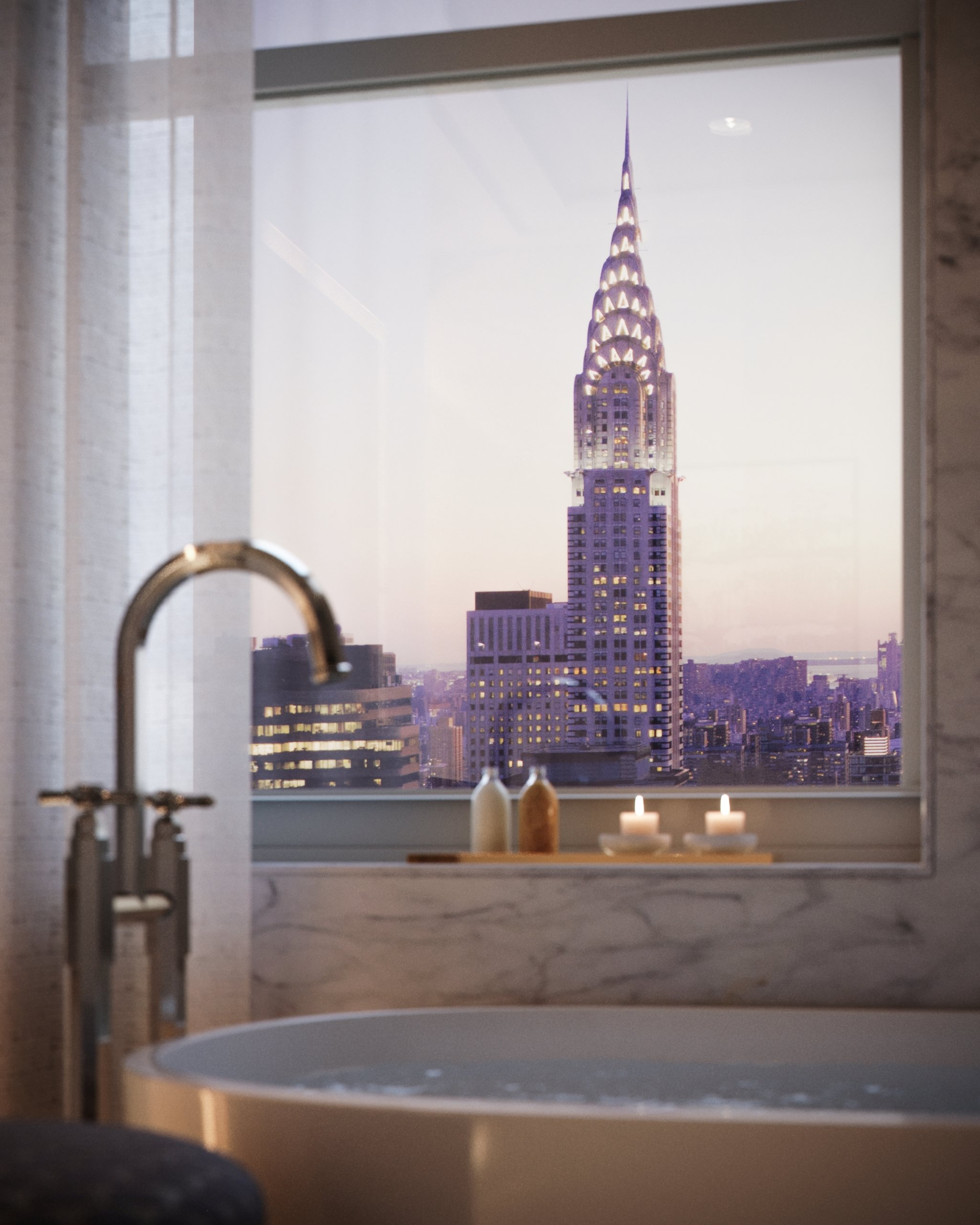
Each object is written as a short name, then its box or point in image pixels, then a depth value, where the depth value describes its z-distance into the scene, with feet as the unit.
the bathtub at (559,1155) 4.61
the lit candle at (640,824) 7.86
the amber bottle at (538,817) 7.91
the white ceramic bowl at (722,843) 7.67
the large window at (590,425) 8.30
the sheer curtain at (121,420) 7.33
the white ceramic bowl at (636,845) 7.73
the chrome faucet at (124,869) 4.62
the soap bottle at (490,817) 7.95
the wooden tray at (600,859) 7.59
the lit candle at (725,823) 7.78
